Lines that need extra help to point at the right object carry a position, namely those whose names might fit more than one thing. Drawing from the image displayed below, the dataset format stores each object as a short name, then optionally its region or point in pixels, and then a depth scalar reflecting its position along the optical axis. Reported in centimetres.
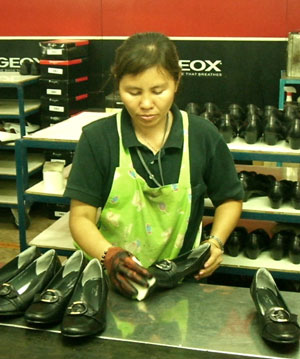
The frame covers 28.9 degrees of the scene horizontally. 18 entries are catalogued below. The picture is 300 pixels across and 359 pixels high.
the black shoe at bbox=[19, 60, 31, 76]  461
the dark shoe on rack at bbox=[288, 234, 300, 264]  278
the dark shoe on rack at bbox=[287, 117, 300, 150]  260
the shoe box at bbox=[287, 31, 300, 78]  390
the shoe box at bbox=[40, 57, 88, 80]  433
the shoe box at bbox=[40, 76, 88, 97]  437
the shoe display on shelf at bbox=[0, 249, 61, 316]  134
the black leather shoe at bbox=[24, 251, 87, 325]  129
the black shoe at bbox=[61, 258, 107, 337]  124
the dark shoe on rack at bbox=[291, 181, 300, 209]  273
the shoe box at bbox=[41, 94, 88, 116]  439
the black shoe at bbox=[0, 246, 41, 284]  144
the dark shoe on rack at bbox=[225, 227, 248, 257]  283
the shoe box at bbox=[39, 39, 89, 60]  430
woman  169
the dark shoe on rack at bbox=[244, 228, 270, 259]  282
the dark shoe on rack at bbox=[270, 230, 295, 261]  282
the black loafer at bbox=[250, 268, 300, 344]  122
